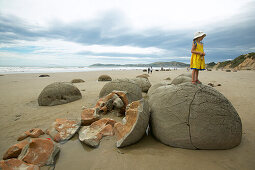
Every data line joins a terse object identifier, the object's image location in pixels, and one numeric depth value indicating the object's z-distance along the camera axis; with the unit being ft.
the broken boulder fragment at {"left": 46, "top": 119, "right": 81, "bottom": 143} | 9.98
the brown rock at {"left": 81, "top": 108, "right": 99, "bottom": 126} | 11.71
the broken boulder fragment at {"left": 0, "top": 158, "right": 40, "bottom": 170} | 6.81
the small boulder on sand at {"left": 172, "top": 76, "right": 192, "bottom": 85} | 24.73
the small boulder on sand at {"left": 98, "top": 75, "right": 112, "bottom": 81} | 46.50
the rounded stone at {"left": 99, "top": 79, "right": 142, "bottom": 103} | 16.44
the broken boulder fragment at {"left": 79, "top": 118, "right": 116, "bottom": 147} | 9.28
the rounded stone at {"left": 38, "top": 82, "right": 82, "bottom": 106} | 18.93
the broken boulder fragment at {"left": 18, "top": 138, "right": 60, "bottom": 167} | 7.47
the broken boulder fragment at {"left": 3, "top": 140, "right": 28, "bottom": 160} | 7.92
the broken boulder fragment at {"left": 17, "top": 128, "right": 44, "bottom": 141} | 10.33
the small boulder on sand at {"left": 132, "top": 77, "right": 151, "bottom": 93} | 27.84
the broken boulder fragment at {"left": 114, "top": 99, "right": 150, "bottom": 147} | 8.64
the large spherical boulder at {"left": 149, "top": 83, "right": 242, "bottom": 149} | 8.13
